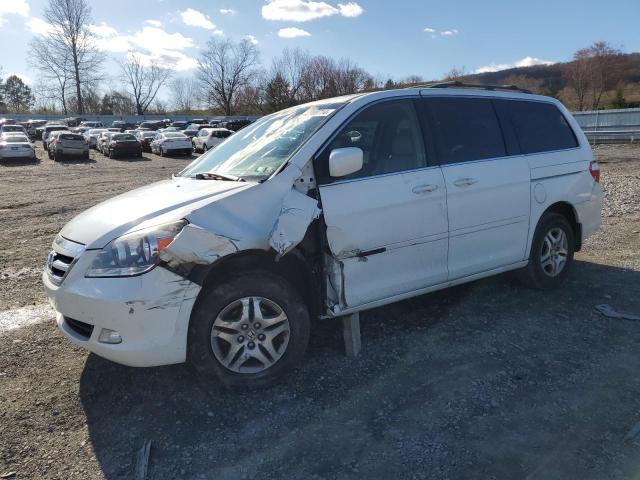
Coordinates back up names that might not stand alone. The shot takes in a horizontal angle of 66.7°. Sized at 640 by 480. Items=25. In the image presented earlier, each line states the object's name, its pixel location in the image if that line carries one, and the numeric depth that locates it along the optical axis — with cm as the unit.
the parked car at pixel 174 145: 3123
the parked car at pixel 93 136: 3729
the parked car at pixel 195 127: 4757
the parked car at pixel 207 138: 3181
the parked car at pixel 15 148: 2538
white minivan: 295
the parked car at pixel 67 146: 2764
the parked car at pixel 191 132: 4167
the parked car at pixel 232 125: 4491
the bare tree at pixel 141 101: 9238
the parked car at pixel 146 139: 3663
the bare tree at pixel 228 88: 8312
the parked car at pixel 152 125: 5497
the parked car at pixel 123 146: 2942
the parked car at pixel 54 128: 4272
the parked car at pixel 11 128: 3548
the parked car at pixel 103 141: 3134
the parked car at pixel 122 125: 5785
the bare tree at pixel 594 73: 5978
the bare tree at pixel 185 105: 10125
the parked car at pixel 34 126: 4977
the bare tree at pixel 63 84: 7806
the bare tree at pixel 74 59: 7594
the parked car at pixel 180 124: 5581
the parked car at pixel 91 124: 5519
